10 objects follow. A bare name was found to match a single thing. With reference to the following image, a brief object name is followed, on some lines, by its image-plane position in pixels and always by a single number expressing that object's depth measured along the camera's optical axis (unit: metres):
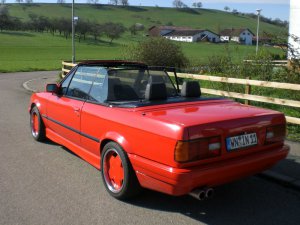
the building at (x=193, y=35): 131.12
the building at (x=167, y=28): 126.00
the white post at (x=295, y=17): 19.58
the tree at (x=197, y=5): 190.88
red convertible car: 4.05
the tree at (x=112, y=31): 111.01
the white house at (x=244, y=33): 117.20
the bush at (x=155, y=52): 19.16
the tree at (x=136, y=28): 124.26
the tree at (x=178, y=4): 183.62
